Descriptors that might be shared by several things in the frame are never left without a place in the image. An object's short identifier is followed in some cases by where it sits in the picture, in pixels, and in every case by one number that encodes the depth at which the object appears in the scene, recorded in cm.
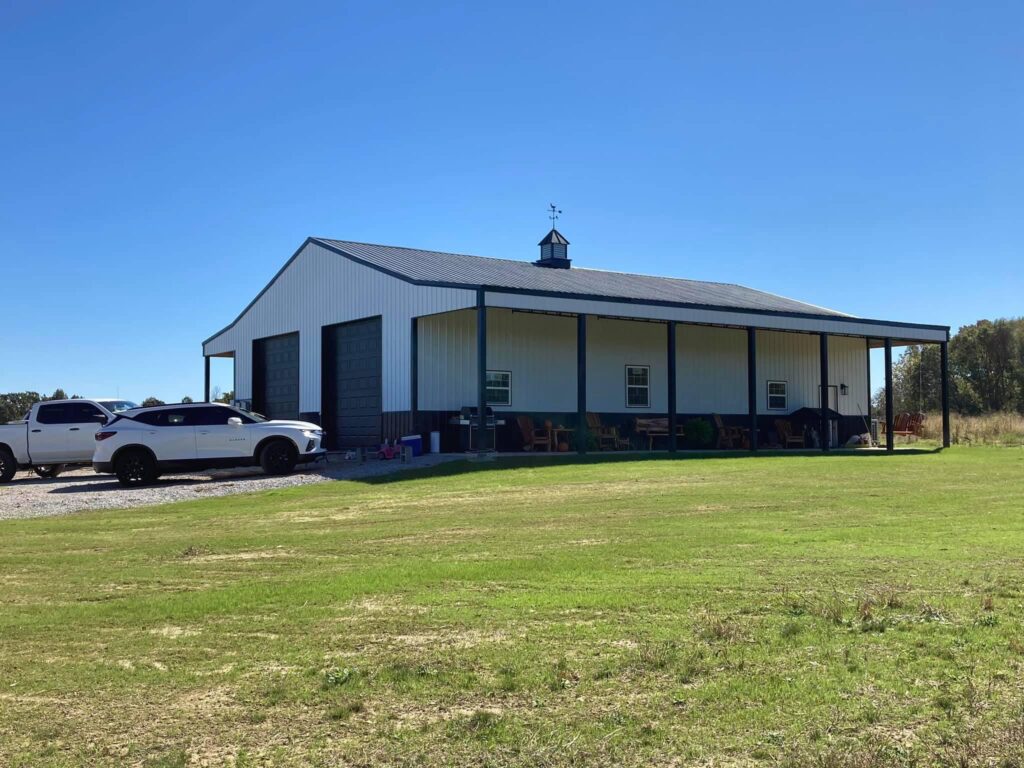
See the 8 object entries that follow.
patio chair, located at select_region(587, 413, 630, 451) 2863
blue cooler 2408
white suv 1964
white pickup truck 2216
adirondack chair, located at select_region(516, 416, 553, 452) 2703
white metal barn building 2583
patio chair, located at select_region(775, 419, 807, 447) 3312
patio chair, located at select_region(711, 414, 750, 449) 3148
